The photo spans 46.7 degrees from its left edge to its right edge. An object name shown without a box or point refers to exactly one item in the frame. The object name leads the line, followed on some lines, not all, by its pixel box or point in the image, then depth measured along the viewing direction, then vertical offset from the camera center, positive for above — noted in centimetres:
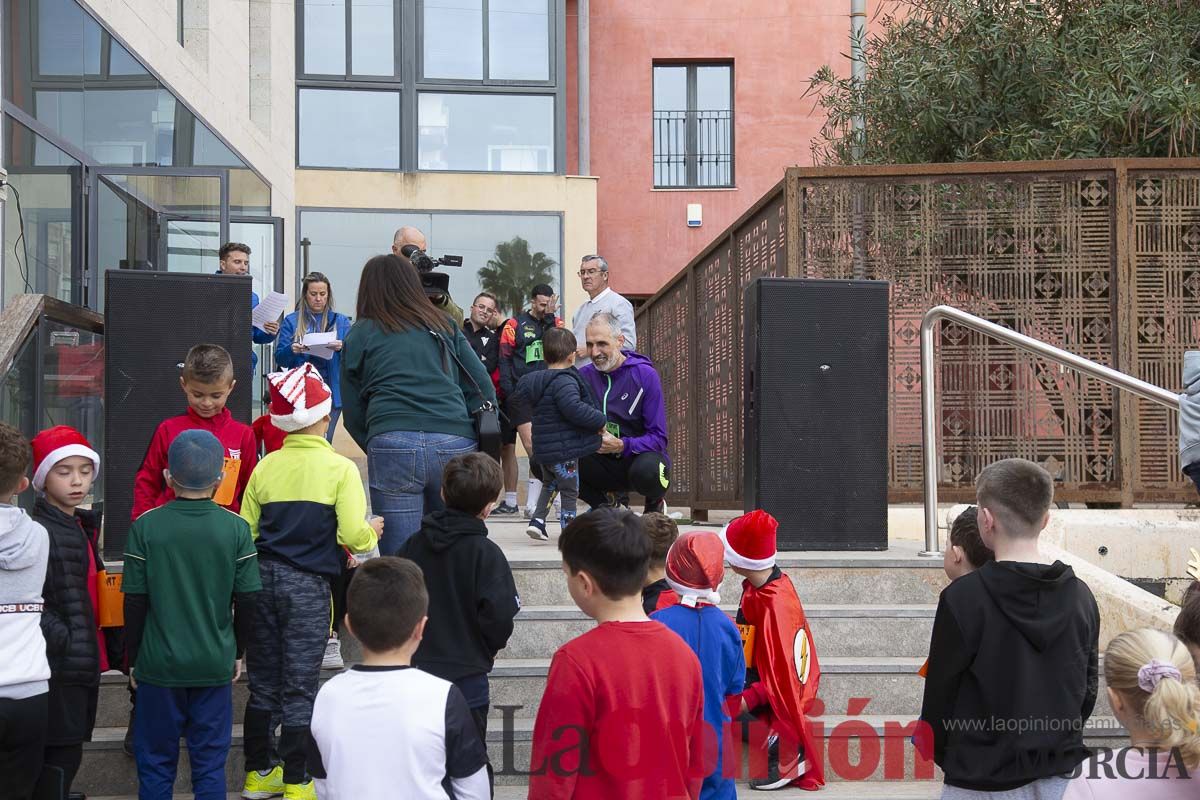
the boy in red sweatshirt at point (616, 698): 328 -66
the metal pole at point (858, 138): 900 +273
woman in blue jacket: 881 +64
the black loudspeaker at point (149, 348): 687 +39
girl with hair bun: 278 -61
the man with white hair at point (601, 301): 898 +80
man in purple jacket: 746 +0
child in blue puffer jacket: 725 +5
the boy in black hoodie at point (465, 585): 468 -55
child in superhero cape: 516 -90
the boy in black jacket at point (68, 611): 460 -62
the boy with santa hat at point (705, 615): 432 -60
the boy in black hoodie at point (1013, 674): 363 -67
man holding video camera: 658 +81
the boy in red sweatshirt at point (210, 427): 559 +0
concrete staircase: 536 -104
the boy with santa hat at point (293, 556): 516 -49
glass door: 1154 +181
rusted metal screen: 897 +90
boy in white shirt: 324 -71
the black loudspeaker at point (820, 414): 714 +4
